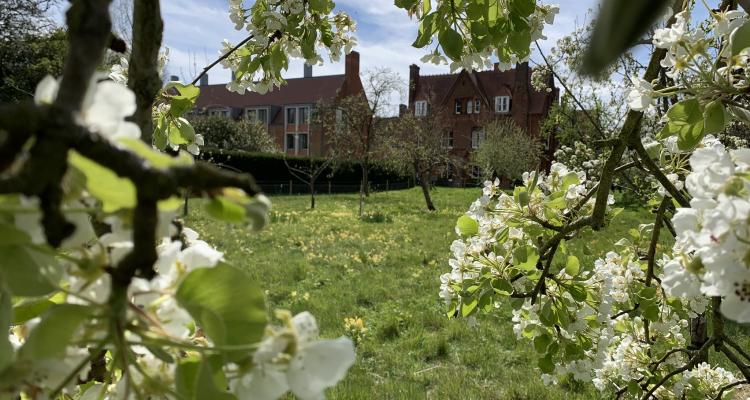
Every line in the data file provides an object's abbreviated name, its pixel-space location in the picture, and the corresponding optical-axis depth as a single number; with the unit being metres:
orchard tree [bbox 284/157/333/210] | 24.15
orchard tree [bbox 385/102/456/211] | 23.22
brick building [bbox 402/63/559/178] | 36.56
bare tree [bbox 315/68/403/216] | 24.55
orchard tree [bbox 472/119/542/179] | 28.53
